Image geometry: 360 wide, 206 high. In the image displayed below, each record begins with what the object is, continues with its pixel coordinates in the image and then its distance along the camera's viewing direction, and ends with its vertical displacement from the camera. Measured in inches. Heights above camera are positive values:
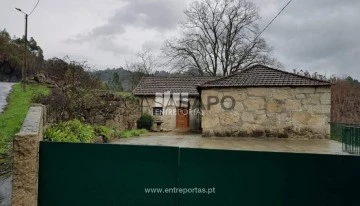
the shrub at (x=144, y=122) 800.3 -43.0
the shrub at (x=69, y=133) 257.2 -26.3
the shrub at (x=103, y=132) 473.3 -41.5
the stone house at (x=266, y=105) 565.3 +1.2
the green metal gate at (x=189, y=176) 147.9 -32.8
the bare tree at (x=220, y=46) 1333.7 +247.8
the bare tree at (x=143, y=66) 1466.5 +176.6
